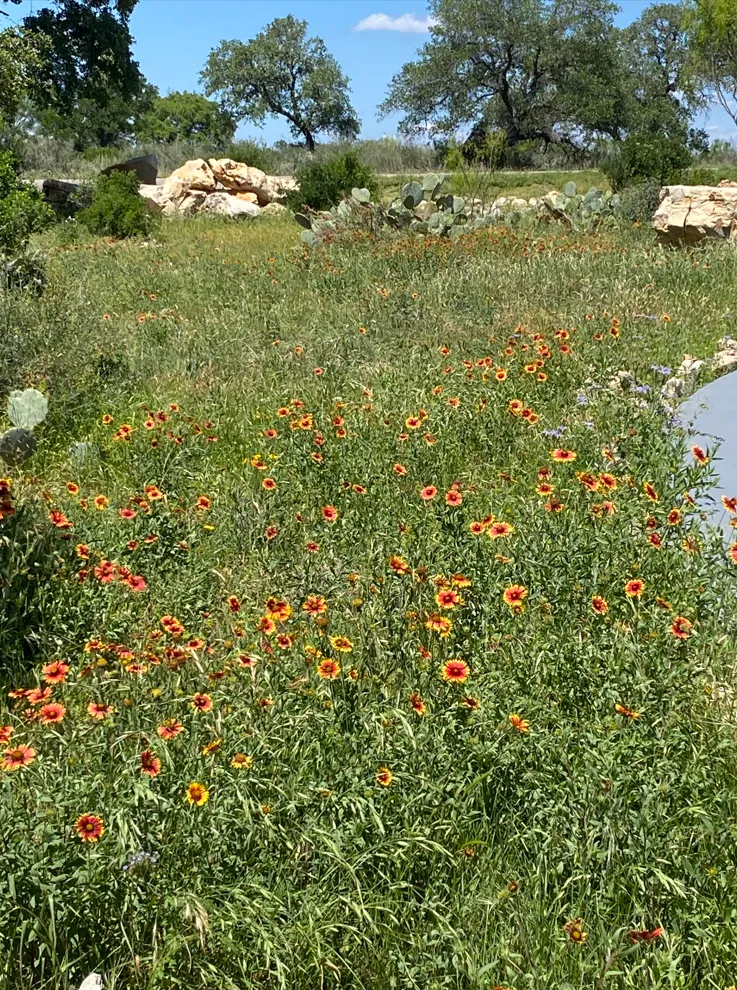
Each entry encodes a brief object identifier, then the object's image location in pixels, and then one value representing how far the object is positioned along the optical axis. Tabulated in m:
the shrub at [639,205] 12.80
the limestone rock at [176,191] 18.48
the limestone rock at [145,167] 19.40
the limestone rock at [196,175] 18.59
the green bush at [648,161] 16.05
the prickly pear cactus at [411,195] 11.95
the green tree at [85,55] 20.20
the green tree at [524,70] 34.59
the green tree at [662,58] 40.59
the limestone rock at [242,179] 19.30
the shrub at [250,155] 24.02
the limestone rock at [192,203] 17.83
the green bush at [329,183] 16.44
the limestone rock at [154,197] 16.89
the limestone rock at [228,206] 17.39
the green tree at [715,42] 33.69
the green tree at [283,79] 45.28
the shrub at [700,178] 15.66
